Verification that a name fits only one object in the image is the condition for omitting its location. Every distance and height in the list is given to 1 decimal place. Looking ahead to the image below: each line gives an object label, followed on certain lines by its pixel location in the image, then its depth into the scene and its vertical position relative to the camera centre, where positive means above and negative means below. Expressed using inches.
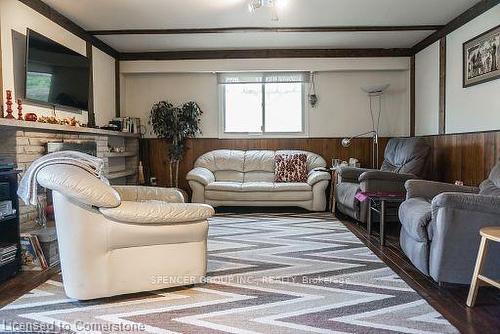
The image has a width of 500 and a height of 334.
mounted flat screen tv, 145.7 +34.2
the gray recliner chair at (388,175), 169.3 -8.5
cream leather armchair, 87.7 -18.2
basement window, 247.4 +31.6
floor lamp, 240.2 +18.9
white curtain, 244.1 +48.6
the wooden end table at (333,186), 214.7 -16.8
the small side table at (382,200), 140.4 -15.6
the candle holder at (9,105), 129.0 +17.4
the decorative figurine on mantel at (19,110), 136.5 +16.6
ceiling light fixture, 146.7 +60.4
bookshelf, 108.4 -19.0
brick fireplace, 130.3 +5.2
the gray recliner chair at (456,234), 94.5 -19.2
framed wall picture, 149.1 +38.5
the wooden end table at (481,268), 84.6 -25.2
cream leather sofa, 212.5 -18.8
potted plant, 238.4 +20.4
